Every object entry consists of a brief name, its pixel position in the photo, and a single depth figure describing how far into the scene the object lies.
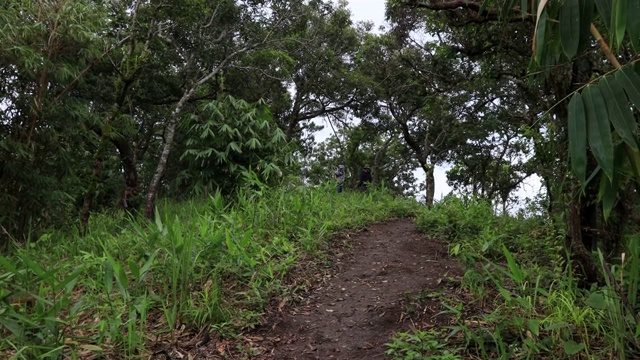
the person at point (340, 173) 12.54
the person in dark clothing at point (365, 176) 13.53
